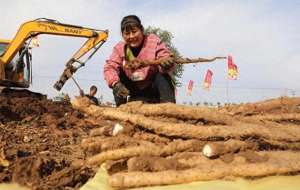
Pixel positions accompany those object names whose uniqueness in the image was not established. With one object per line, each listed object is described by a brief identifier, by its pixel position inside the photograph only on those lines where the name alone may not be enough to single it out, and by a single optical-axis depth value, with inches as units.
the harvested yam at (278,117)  63.7
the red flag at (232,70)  461.7
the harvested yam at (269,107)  65.2
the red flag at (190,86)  526.0
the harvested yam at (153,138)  63.7
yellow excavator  269.3
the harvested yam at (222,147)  56.4
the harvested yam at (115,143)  63.4
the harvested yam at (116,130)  65.3
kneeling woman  81.5
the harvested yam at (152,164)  57.5
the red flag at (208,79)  513.0
